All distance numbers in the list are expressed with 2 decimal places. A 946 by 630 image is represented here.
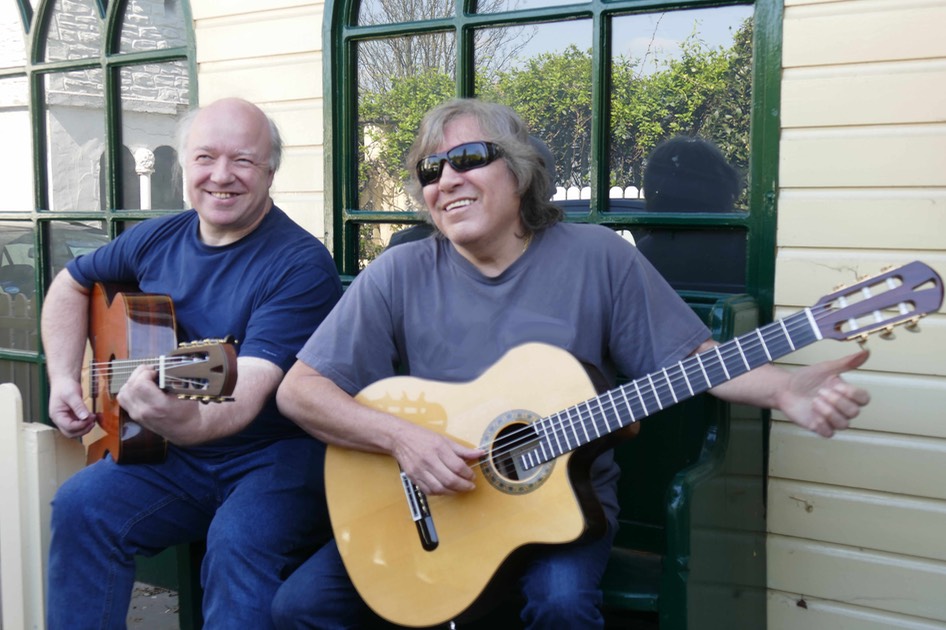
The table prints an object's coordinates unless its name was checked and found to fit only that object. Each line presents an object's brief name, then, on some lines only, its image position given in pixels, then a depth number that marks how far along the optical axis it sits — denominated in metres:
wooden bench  2.22
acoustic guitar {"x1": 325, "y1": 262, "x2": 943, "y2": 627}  2.13
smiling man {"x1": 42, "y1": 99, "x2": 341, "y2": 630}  2.44
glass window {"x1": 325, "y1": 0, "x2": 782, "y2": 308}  2.72
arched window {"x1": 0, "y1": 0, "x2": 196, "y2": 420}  4.07
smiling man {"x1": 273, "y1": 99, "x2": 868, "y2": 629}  2.28
